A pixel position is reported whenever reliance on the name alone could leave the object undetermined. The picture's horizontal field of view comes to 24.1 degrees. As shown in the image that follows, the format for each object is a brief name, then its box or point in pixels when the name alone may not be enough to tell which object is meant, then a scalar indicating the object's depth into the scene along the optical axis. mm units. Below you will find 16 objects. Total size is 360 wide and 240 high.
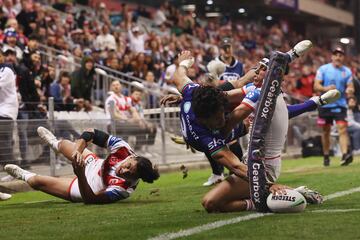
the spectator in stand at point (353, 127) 22905
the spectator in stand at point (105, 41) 22109
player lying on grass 9688
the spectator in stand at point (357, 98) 19900
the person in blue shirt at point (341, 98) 16484
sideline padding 8180
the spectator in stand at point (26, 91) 15078
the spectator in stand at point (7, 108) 13469
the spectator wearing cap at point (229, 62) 14203
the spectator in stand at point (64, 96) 16516
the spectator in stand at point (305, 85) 28797
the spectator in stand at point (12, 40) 16312
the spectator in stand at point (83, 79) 17453
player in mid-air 8305
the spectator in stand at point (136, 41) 24188
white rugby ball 8164
